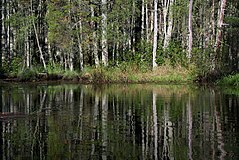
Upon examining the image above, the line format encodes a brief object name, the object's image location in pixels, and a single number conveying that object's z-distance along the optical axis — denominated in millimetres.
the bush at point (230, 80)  27847
